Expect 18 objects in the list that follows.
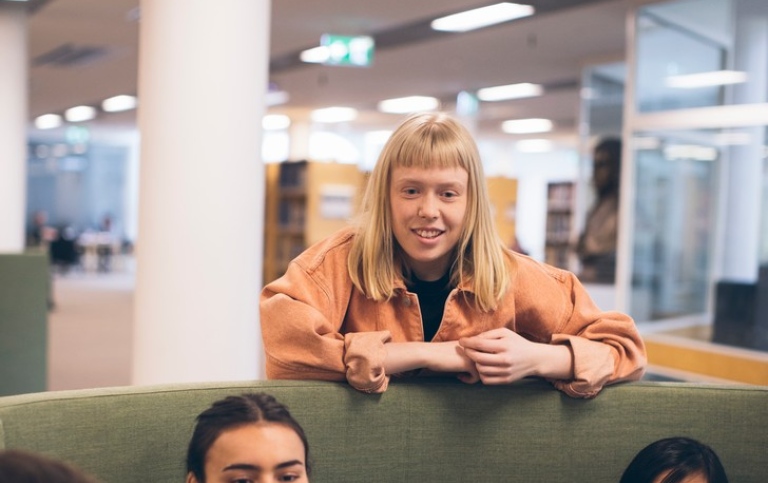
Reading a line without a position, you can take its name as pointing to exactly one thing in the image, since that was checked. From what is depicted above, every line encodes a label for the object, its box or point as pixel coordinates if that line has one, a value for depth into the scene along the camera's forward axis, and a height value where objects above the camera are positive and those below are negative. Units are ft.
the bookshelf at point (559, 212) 41.45 +0.10
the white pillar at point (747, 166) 22.66 +1.51
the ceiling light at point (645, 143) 23.54 +2.04
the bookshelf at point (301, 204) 39.17 +0.07
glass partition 22.22 +1.56
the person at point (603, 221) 28.76 -0.20
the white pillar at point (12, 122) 29.78 +2.61
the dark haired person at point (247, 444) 5.22 -1.53
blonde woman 6.51 -0.72
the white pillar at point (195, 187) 13.32 +0.23
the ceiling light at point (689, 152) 24.40 +1.90
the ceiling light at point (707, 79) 22.98 +3.76
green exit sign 30.09 +5.61
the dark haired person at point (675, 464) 6.58 -1.92
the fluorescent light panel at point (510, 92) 40.96 +5.98
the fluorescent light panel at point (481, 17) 25.82 +6.13
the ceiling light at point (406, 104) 46.84 +6.01
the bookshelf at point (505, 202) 41.22 +0.49
